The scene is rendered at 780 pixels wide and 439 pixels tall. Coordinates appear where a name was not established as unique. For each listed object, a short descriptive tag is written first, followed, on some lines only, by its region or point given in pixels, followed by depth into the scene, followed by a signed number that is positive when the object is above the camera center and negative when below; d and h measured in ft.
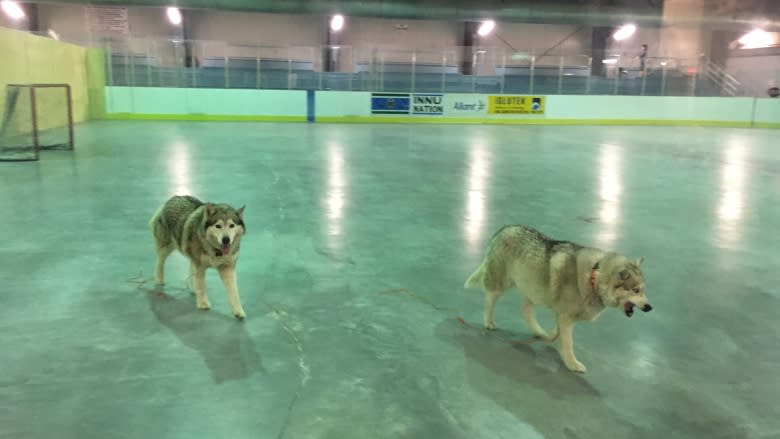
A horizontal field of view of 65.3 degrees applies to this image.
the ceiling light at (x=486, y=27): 100.57 +15.42
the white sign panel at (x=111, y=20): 87.10 +13.20
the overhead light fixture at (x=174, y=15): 93.45 +15.19
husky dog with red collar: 11.03 -3.08
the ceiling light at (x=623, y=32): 100.54 +15.31
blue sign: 85.66 +2.19
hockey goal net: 45.24 -1.22
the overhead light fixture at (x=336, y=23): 98.89 +15.42
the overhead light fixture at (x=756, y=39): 99.91 +14.34
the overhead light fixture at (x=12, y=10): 87.94 +14.76
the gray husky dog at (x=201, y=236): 13.74 -2.88
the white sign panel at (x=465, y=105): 86.02 +2.19
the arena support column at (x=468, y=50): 96.48 +11.10
